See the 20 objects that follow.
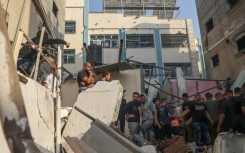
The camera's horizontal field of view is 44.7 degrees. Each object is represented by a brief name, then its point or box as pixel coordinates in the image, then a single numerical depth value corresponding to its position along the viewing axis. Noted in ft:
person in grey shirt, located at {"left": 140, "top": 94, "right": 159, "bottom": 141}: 24.40
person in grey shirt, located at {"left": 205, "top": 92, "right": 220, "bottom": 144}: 23.73
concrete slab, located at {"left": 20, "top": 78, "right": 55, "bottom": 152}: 16.65
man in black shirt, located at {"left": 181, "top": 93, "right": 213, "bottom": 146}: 22.65
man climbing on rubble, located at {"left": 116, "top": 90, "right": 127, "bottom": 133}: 26.76
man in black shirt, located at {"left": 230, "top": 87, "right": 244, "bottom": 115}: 21.36
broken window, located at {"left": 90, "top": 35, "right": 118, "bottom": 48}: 85.51
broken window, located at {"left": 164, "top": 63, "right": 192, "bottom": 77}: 85.05
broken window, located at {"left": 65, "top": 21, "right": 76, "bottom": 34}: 86.32
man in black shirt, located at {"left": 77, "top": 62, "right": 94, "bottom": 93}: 25.18
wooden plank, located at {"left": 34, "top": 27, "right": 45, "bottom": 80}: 18.33
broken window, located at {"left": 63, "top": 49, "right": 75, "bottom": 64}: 83.25
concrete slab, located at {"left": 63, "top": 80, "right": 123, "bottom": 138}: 21.31
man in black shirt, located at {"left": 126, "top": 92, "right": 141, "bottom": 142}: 24.62
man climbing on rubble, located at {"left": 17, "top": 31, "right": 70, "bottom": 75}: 19.16
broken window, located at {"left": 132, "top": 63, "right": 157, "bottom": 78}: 81.32
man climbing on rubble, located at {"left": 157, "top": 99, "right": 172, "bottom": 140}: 24.94
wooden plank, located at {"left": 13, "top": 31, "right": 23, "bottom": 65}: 16.26
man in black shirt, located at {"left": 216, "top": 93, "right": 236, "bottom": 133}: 21.45
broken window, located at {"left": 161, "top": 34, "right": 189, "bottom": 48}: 88.48
